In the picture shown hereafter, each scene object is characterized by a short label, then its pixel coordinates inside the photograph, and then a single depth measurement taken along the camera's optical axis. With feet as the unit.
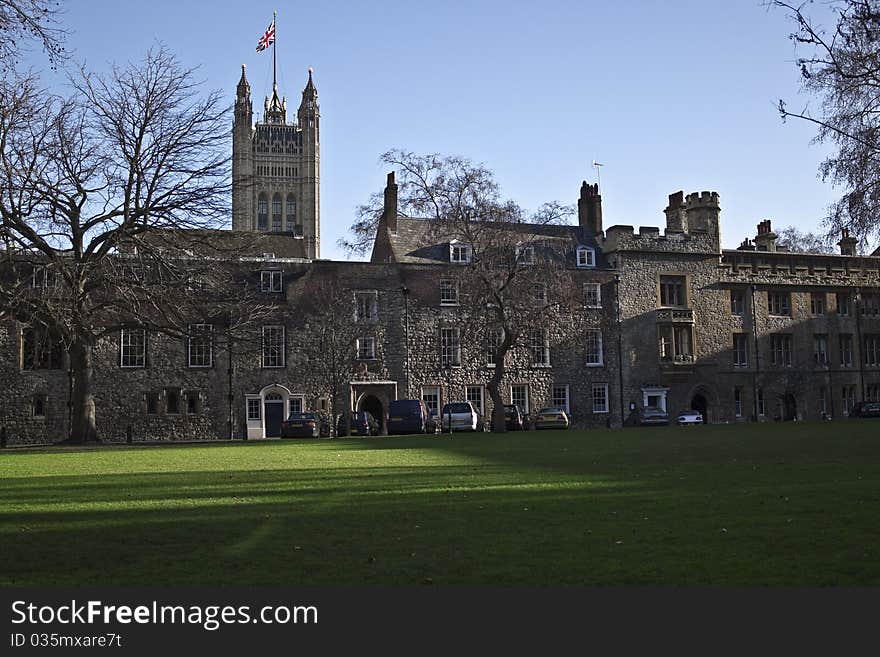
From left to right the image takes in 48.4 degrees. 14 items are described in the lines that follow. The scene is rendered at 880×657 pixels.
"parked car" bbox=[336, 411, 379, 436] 144.36
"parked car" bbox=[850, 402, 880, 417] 179.93
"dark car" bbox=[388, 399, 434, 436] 142.31
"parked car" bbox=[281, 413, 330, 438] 140.77
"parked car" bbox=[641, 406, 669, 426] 170.91
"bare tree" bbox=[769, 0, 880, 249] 73.52
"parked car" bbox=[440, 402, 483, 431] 148.97
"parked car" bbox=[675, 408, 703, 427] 173.06
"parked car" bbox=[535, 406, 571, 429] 156.66
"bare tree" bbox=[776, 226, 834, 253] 257.12
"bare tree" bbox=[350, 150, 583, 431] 136.67
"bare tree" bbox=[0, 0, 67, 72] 45.19
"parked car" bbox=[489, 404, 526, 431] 158.61
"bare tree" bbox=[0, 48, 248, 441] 95.61
